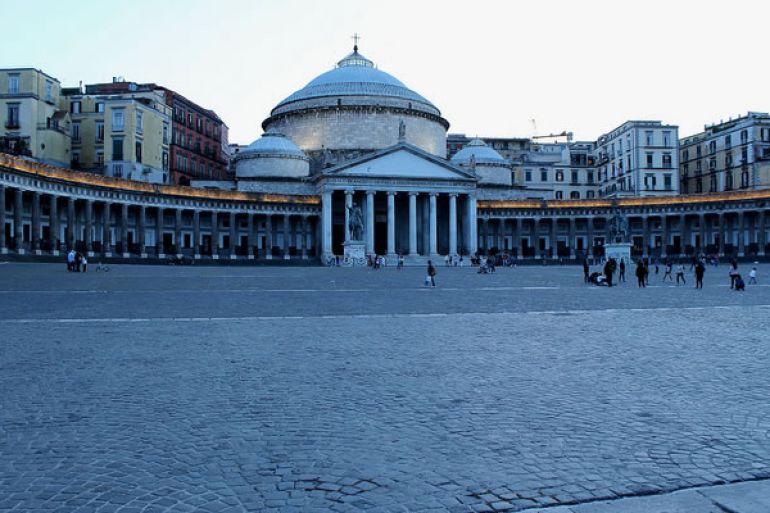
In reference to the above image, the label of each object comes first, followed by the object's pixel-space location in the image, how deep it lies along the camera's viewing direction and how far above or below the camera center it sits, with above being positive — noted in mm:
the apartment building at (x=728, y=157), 90562 +12699
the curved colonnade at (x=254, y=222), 60000 +3327
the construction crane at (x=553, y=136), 149262 +24910
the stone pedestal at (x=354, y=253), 69750 -255
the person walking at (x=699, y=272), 31016 -1099
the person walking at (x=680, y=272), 36031 -1303
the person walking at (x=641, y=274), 32406 -1216
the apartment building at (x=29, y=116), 66438 +13462
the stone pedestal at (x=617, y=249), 60625 -72
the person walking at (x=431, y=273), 33906 -1132
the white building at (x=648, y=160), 99375 +12772
